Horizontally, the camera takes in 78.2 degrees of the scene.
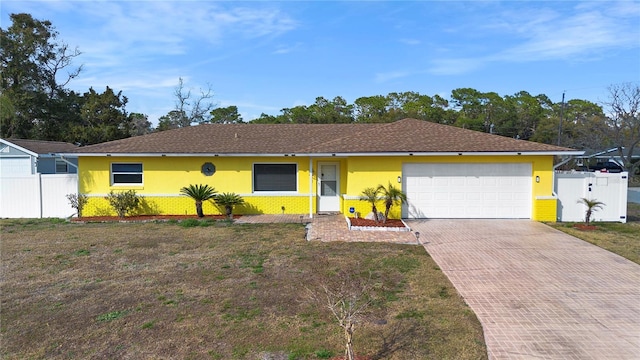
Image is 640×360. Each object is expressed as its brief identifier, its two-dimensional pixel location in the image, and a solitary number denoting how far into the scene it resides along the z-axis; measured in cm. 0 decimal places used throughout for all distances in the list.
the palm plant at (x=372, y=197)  1333
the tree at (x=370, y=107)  5122
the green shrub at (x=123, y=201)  1455
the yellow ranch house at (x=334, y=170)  1382
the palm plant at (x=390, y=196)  1298
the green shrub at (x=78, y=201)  1482
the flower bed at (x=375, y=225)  1206
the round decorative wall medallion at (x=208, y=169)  1523
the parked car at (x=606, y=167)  3529
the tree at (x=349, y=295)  422
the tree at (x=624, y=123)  3152
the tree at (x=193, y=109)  4188
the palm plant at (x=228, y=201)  1462
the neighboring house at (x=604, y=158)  3716
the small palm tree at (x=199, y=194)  1453
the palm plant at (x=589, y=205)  1315
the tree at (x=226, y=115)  6091
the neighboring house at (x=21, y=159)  2062
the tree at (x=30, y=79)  3225
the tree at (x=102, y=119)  3173
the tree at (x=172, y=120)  4400
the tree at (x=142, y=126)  5896
